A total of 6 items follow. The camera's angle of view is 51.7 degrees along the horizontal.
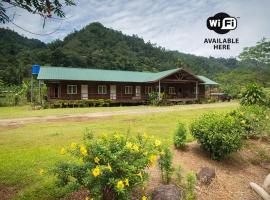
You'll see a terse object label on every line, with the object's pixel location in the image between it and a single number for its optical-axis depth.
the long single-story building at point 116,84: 31.44
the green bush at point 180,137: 8.50
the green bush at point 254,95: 13.43
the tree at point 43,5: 5.21
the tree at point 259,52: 44.34
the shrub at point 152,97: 33.87
